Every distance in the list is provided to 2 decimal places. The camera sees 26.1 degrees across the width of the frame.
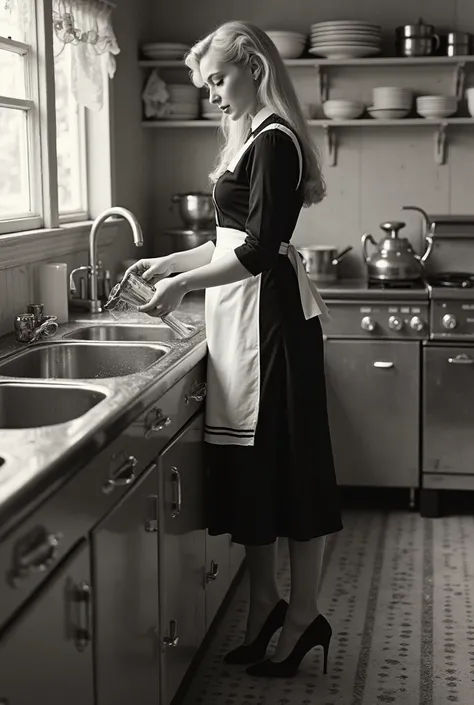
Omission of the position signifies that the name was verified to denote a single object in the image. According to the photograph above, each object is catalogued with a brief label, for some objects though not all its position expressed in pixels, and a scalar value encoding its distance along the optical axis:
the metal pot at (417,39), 4.27
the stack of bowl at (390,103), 4.32
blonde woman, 2.46
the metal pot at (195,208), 4.34
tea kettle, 4.21
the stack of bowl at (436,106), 4.29
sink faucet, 3.36
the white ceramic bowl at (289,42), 4.31
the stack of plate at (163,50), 4.41
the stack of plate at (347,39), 4.27
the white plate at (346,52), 4.29
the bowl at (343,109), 4.37
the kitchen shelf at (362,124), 4.32
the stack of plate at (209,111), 4.49
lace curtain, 3.42
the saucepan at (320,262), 4.30
